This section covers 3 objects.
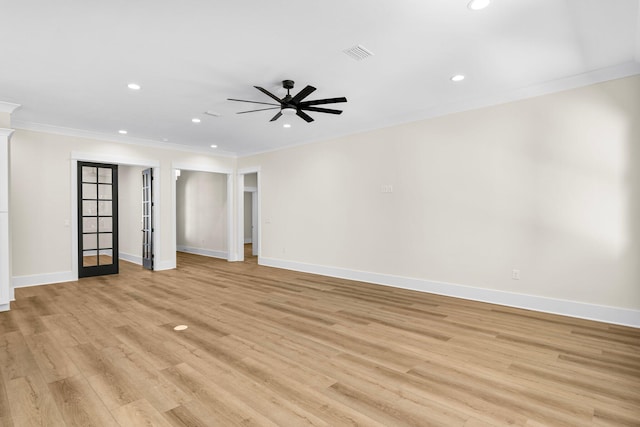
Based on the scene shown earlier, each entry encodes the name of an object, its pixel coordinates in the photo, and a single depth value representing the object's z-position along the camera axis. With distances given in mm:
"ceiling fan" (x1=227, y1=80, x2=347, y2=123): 3696
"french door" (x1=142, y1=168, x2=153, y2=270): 7223
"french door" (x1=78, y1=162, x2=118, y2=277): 6354
